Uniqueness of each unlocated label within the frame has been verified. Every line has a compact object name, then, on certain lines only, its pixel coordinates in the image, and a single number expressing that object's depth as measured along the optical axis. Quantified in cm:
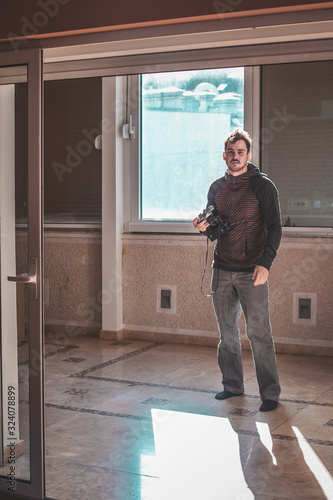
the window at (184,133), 546
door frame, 249
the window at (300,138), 516
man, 379
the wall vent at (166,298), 566
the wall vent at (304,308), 516
